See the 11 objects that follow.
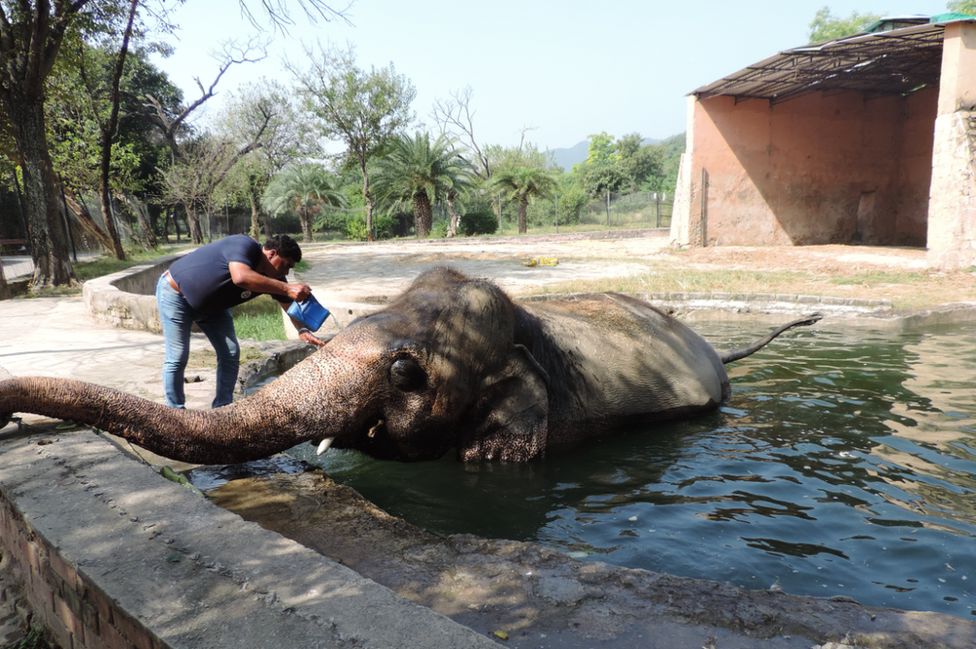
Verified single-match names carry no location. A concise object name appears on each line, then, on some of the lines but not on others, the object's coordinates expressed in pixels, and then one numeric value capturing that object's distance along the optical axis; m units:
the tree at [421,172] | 41.16
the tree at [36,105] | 14.75
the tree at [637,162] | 77.44
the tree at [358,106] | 42.78
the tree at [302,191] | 46.28
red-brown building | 21.77
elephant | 3.54
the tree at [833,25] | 62.97
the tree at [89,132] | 21.33
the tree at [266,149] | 44.66
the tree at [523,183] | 44.69
